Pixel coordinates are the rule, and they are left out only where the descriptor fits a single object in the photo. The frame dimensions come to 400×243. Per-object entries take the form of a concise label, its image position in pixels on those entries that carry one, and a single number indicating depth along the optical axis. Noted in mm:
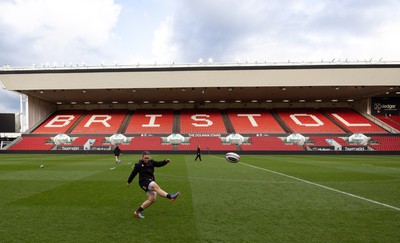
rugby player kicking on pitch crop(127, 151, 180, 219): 6178
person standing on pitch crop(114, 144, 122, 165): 20133
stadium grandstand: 38031
